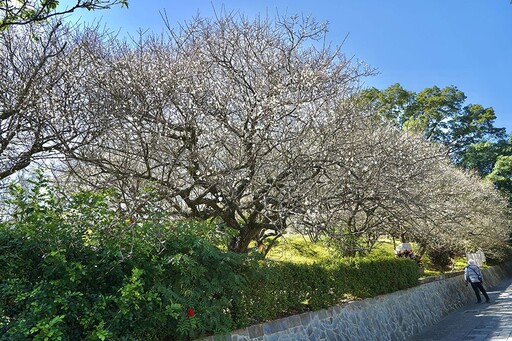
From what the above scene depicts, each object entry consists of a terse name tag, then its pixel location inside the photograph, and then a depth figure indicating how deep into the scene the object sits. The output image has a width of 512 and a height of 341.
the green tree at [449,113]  35.47
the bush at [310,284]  5.51
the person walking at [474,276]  14.53
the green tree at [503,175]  28.57
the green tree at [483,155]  31.41
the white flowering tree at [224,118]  6.32
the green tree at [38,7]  4.39
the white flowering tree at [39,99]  5.55
